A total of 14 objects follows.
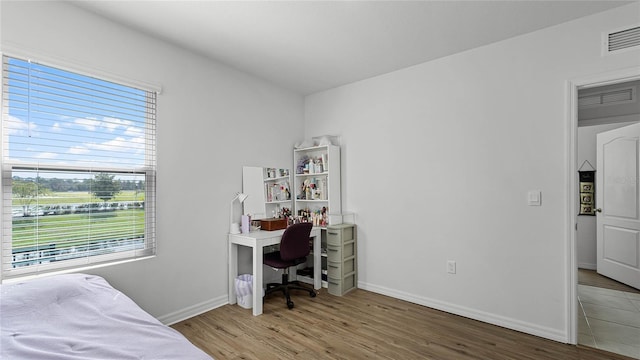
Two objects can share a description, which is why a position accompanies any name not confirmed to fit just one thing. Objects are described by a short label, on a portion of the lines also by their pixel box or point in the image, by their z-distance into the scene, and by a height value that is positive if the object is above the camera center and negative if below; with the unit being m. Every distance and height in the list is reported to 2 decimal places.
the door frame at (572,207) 2.36 -0.21
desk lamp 3.21 -0.41
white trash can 3.04 -1.17
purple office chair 3.08 -0.77
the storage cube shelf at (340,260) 3.45 -0.94
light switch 2.52 -0.14
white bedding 1.22 -0.70
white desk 2.92 -0.80
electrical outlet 2.97 -0.86
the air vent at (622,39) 2.17 +1.06
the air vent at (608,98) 3.13 +0.91
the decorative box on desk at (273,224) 3.35 -0.49
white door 3.42 -0.28
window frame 1.89 -0.04
